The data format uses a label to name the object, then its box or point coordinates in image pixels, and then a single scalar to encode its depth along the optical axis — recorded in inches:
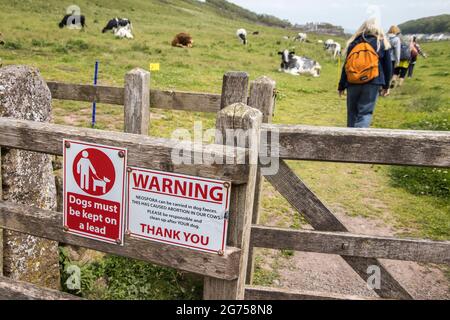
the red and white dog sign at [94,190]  82.5
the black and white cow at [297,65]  878.4
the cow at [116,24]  1128.8
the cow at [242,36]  1356.7
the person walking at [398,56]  449.7
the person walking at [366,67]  237.0
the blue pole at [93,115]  332.0
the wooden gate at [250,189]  76.9
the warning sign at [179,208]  75.7
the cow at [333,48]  1378.8
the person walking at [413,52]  748.9
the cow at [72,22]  1066.1
